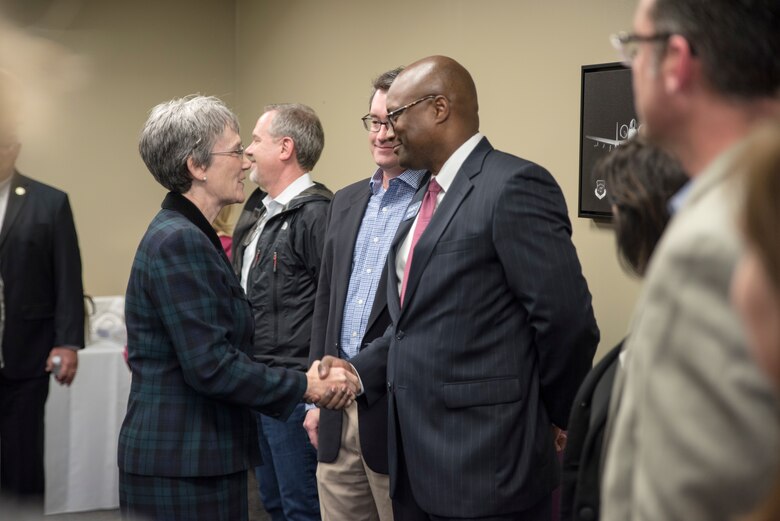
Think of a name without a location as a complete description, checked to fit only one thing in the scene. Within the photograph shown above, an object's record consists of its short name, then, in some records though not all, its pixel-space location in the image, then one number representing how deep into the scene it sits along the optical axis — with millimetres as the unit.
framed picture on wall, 3053
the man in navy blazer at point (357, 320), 2564
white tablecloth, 4383
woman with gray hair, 2139
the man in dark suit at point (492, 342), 2057
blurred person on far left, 3473
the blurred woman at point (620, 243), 1459
